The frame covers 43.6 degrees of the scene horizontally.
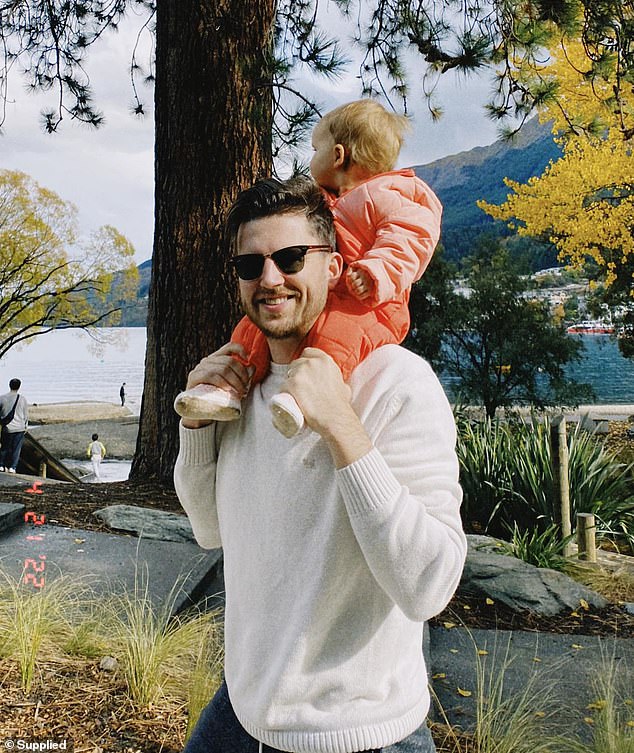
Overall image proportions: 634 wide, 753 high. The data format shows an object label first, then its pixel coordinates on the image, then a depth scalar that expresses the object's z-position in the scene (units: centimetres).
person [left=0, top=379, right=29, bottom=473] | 1155
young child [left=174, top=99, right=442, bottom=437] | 155
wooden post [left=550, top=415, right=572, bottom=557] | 589
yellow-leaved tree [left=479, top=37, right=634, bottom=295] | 1185
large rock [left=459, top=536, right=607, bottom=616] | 453
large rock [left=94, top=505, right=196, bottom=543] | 482
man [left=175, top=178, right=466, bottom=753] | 130
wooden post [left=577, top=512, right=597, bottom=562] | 566
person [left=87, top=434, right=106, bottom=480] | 1342
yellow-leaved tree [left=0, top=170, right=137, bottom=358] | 2431
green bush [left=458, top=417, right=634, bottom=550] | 638
